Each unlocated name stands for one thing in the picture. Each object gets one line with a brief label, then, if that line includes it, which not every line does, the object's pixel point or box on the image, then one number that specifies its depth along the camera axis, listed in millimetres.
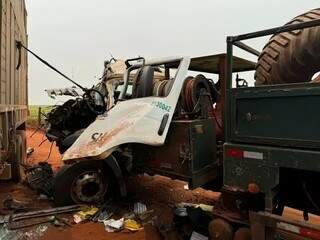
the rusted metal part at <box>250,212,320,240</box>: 1954
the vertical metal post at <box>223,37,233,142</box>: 2321
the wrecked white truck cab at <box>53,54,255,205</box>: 2973
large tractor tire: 2168
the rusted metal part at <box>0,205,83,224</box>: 3090
